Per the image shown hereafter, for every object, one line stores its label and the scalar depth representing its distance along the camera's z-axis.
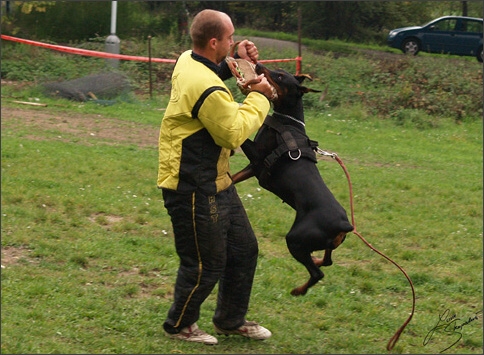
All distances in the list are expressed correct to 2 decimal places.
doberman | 9.27
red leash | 9.45
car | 43.69
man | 8.42
